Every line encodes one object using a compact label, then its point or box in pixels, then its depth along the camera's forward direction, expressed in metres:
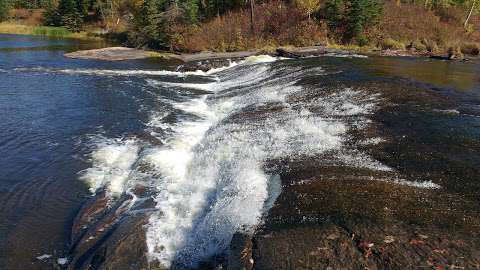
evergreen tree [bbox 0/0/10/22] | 74.89
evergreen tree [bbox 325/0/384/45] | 34.06
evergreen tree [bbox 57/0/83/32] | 65.61
